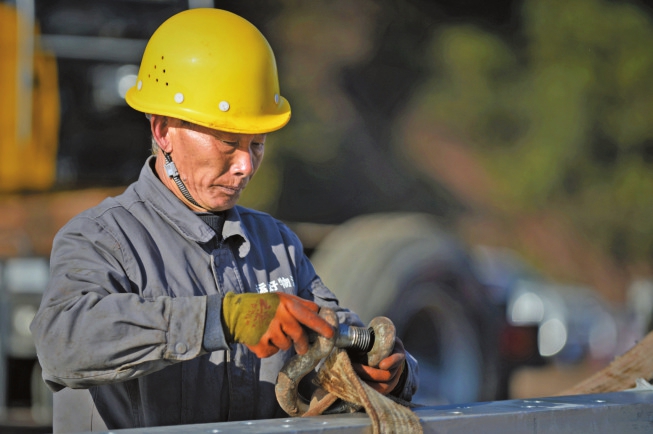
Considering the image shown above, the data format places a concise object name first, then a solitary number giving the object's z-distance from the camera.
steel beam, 7.34
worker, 7.46
